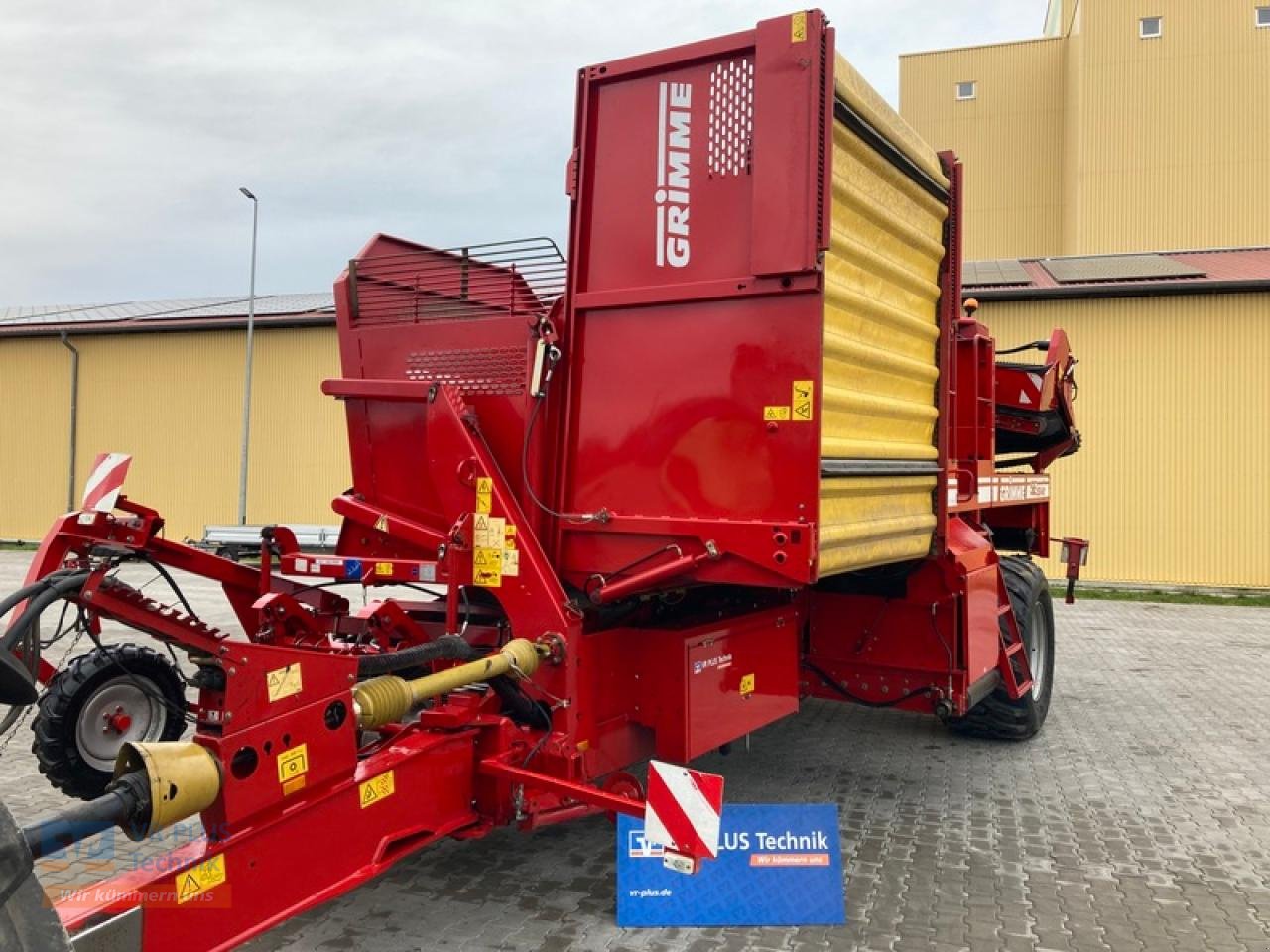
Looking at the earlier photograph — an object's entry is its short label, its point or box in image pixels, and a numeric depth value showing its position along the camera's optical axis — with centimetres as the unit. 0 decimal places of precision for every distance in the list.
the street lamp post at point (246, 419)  1905
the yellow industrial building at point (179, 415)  2005
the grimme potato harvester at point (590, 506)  296
